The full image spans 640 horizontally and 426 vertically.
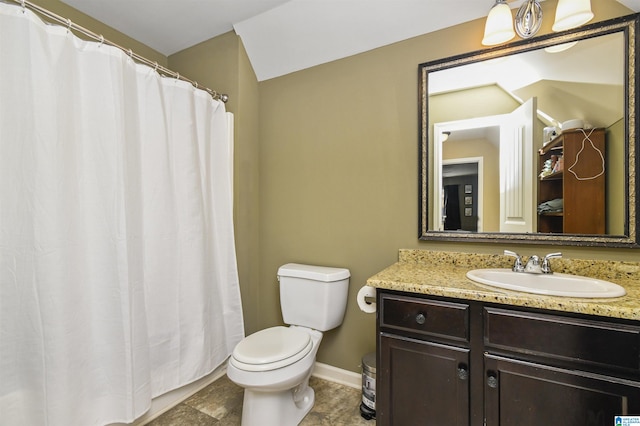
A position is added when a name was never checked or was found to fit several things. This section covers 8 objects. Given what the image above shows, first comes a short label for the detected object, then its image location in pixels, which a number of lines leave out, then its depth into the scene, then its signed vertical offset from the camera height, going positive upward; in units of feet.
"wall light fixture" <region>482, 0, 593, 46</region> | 4.23 +2.75
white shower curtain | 3.77 -0.33
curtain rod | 3.75 +2.55
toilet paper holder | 4.43 -1.40
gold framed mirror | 4.23 +1.02
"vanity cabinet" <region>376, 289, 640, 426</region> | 3.07 -1.85
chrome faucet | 4.28 -0.87
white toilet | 4.51 -2.29
